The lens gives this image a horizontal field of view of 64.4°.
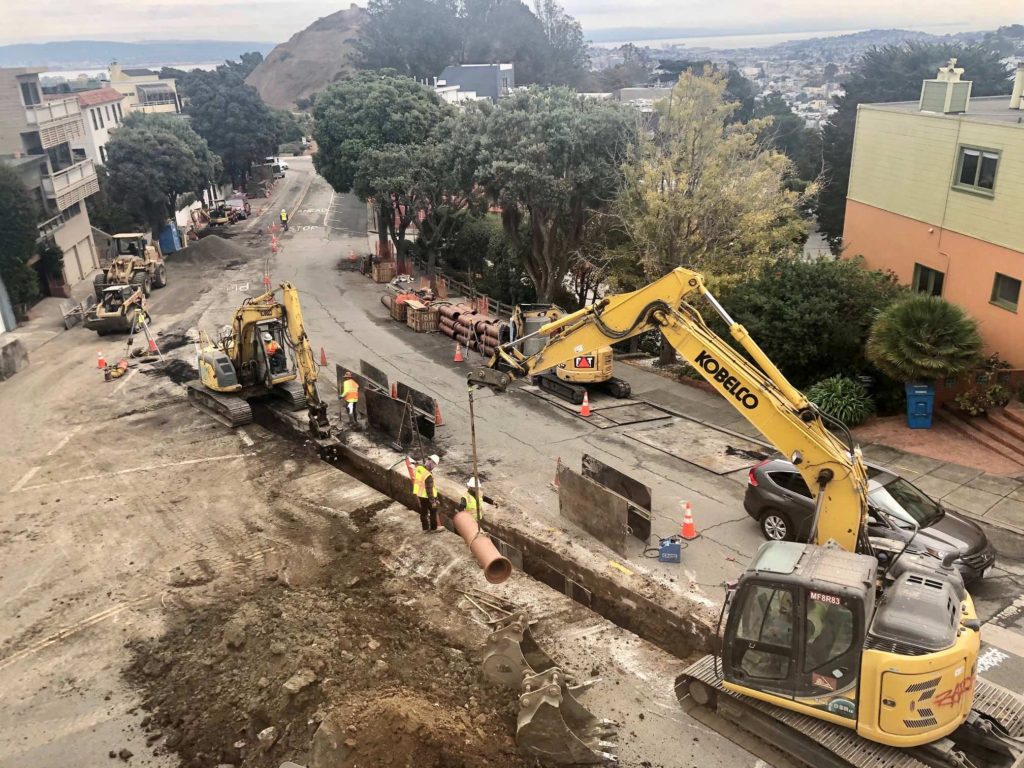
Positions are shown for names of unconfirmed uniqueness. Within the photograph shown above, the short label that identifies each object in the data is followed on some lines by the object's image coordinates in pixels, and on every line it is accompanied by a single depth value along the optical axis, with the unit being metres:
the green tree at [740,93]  76.31
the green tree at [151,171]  46.16
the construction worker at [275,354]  21.75
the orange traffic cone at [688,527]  15.06
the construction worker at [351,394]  20.98
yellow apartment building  19.52
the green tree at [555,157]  27.33
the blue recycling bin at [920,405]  19.08
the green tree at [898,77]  45.56
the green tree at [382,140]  36.16
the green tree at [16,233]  33.34
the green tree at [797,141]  48.25
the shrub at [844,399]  19.86
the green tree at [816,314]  20.75
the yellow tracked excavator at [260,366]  20.38
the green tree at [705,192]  23.61
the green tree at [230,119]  67.56
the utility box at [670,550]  14.24
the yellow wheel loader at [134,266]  35.78
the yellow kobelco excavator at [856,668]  8.46
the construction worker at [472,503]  14.89
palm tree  18.42
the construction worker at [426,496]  15.34
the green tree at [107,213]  47.66
